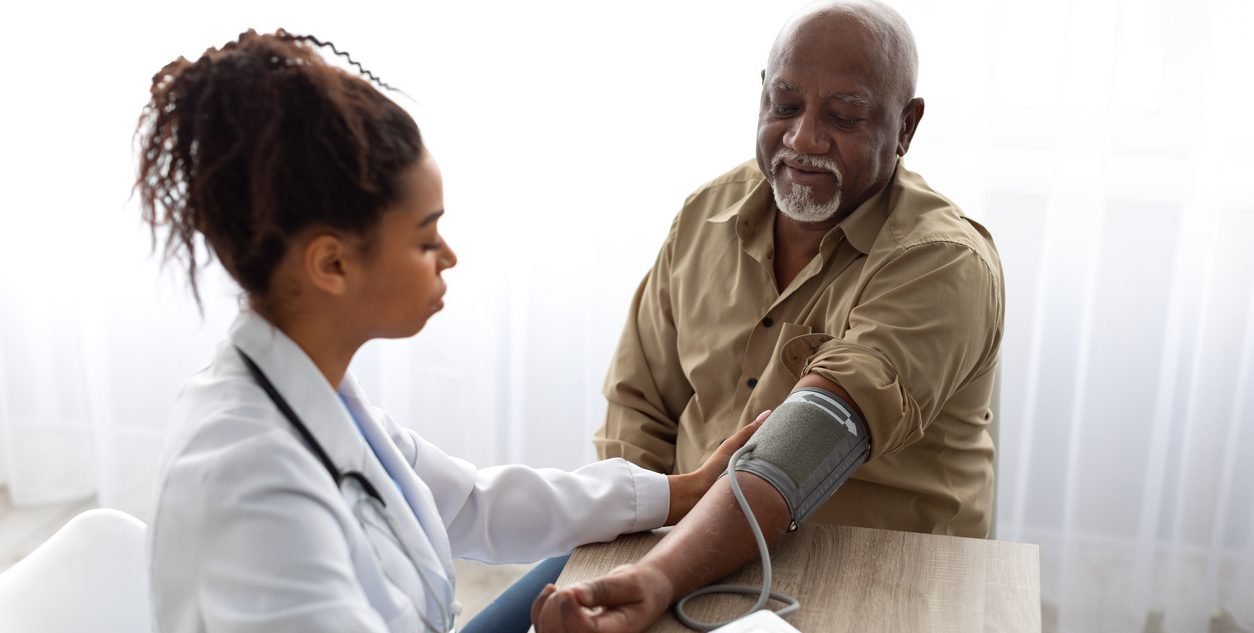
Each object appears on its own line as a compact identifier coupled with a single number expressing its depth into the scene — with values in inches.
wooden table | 46.1
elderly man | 56.1
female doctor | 36.8
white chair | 45.8
